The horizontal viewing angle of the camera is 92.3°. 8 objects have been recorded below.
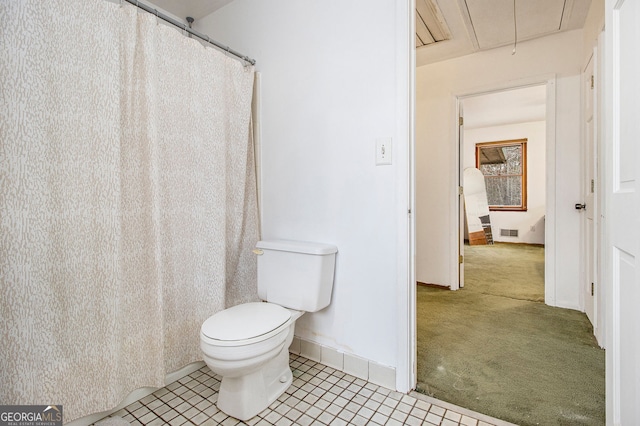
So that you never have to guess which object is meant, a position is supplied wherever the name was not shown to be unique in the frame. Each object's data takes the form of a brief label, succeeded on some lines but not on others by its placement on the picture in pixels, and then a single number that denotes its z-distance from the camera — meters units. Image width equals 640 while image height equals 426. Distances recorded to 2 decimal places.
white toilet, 1.27
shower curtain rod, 1.45
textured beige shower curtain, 1.12
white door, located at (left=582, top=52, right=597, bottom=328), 2.13
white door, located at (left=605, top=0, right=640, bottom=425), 0.78
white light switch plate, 1.55
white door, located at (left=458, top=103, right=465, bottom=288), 3.12
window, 5.83
